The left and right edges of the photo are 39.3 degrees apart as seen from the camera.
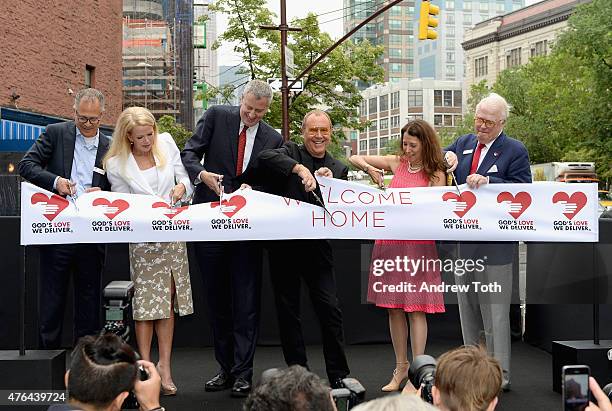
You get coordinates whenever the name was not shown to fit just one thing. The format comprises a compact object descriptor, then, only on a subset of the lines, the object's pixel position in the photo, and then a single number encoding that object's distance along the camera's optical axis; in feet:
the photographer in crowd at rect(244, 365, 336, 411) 7.69
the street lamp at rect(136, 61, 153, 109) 152.25
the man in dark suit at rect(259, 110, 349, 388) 17.44
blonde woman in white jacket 17.43
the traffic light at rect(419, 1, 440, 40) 69.49
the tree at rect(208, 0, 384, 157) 102.58
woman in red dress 17.62
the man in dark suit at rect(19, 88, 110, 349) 17.75
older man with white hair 17.83
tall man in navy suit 17.90
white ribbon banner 17.34
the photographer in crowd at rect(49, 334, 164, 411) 9.27
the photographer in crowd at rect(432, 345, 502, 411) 8.95
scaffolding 151.53
